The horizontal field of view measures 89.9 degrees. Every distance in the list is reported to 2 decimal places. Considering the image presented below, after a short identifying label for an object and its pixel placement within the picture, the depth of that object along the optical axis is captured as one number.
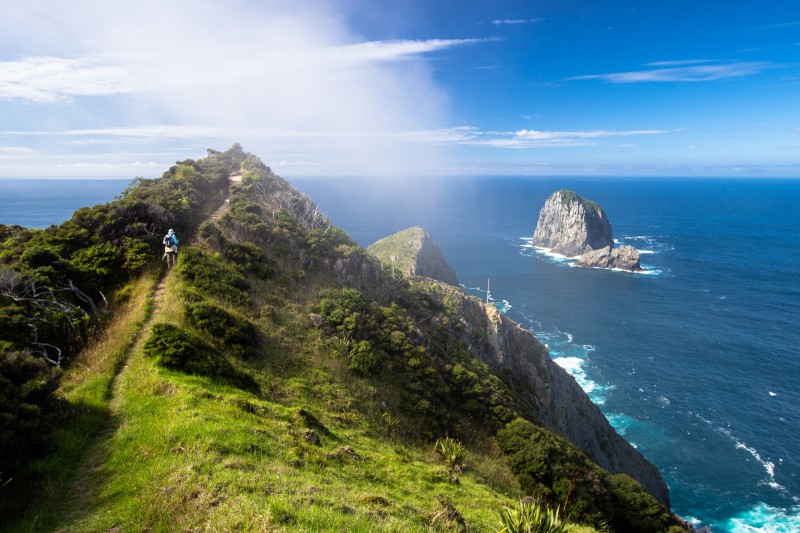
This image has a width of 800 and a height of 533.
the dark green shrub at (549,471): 24.67
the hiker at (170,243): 25.52
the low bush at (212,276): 23.92
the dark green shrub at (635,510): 27.81
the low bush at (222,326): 19.45
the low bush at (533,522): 11.48
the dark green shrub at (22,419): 9.00
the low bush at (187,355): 15.71
